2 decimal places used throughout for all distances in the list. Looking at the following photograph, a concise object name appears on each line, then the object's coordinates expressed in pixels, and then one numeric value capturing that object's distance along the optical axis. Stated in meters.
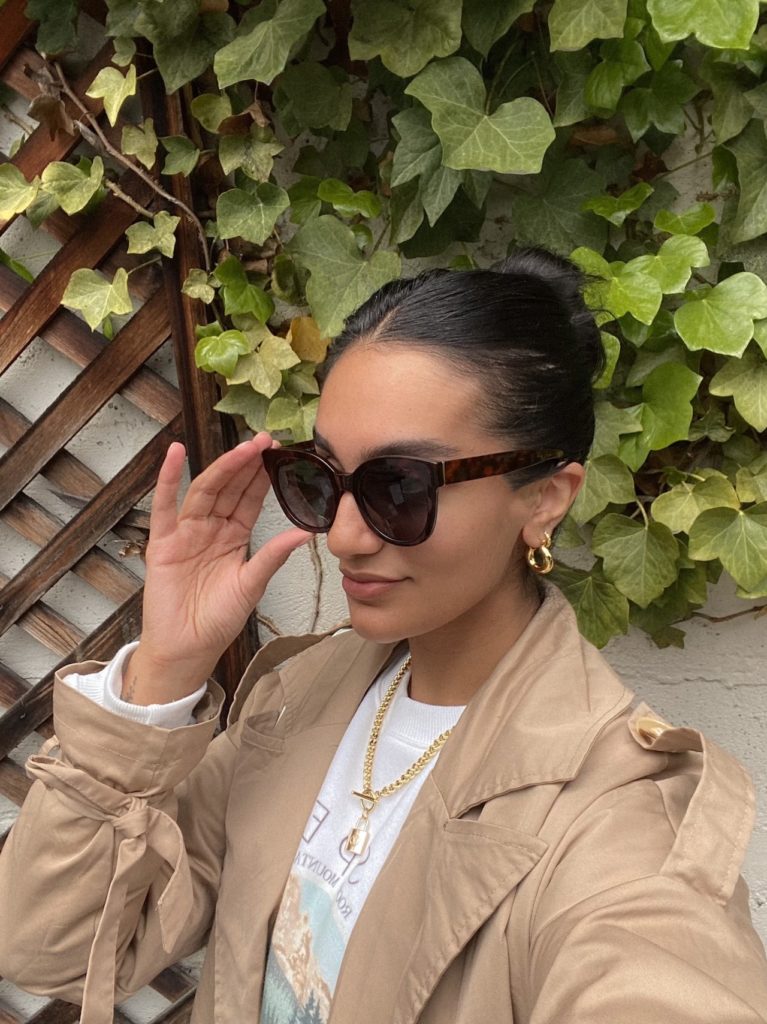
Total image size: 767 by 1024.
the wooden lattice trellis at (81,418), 1.23
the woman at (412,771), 0.55
